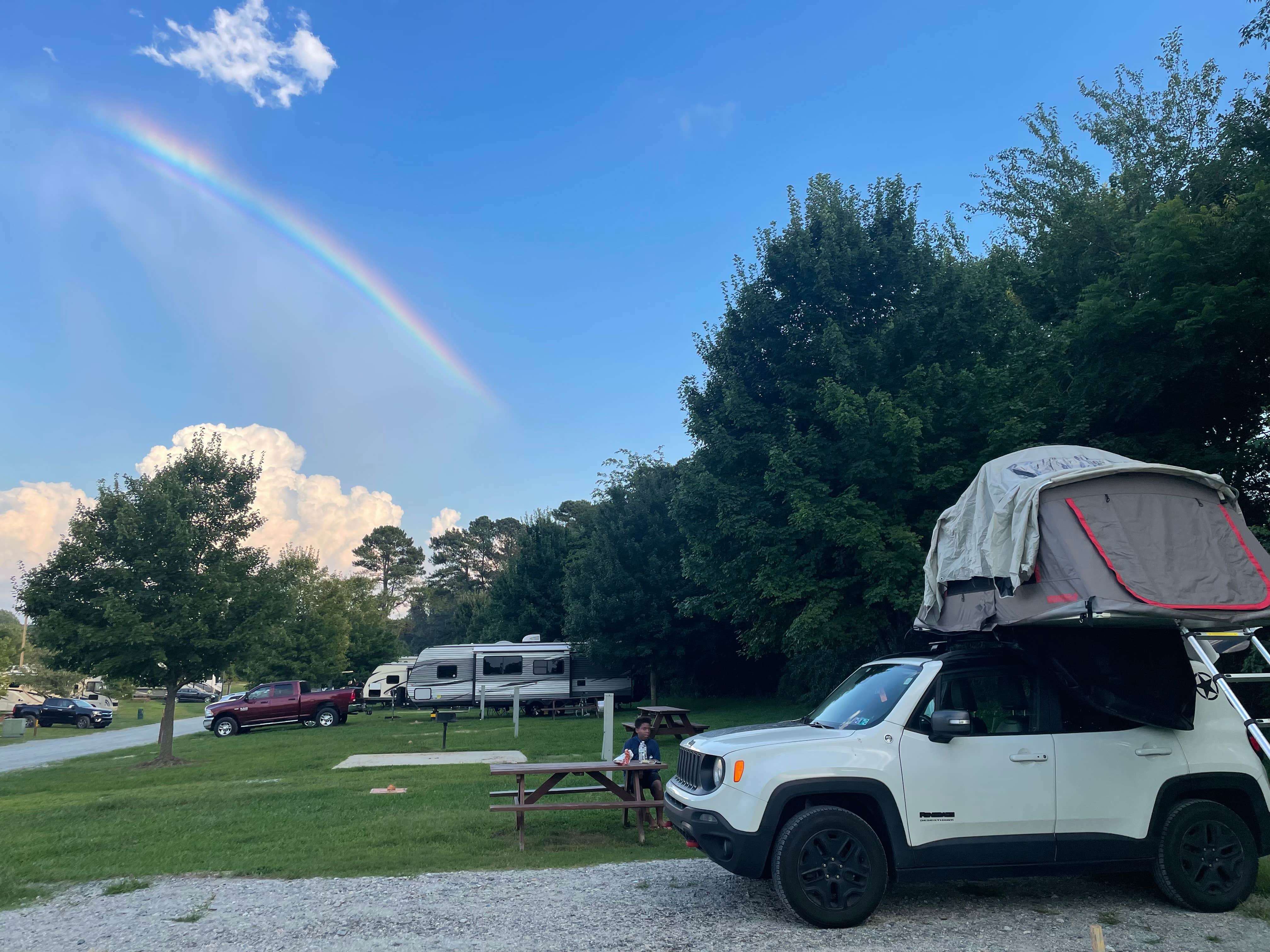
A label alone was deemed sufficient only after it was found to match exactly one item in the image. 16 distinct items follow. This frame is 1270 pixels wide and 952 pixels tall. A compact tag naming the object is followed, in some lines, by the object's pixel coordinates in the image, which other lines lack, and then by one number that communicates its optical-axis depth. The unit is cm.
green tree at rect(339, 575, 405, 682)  4612
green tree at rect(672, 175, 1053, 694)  1562
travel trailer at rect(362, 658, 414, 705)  4038
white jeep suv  593
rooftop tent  584
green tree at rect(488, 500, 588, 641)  4678
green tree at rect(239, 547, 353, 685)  3856
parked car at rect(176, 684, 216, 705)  7456
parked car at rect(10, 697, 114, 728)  3884
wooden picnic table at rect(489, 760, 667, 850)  873
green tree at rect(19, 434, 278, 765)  1877
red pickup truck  2811
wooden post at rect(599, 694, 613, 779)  1211
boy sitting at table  994
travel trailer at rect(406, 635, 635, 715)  3519
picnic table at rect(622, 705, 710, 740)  1313
